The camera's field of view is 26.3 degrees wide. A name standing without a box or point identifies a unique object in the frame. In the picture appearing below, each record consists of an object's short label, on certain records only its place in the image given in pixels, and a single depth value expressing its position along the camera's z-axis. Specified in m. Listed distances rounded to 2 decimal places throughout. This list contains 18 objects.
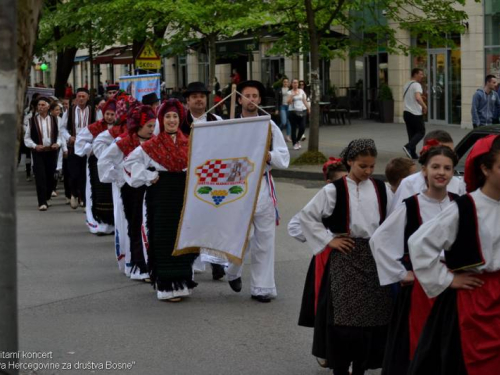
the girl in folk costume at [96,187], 12.77
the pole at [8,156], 4.96
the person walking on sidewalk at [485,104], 19.22
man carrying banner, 9.17
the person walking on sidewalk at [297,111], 26.53
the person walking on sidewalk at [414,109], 20.87
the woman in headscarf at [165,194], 9.30
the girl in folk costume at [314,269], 6.52
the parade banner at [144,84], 21.42
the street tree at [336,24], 21.50
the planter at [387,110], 34.75
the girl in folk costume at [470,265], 4.79
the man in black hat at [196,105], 9.85
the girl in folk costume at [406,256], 5.46
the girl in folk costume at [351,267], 6.20
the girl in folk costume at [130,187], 10.27
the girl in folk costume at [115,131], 11.99
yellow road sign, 24.14
